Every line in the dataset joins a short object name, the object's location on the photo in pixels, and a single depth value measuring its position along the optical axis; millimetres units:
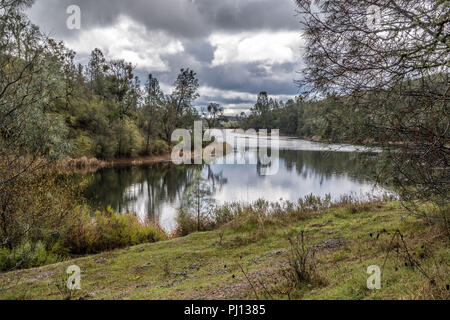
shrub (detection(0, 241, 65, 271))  7156
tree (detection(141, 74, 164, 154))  39688
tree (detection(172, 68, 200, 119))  44281
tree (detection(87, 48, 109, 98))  43562
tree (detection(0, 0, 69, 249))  4762
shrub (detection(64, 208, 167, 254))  9336
